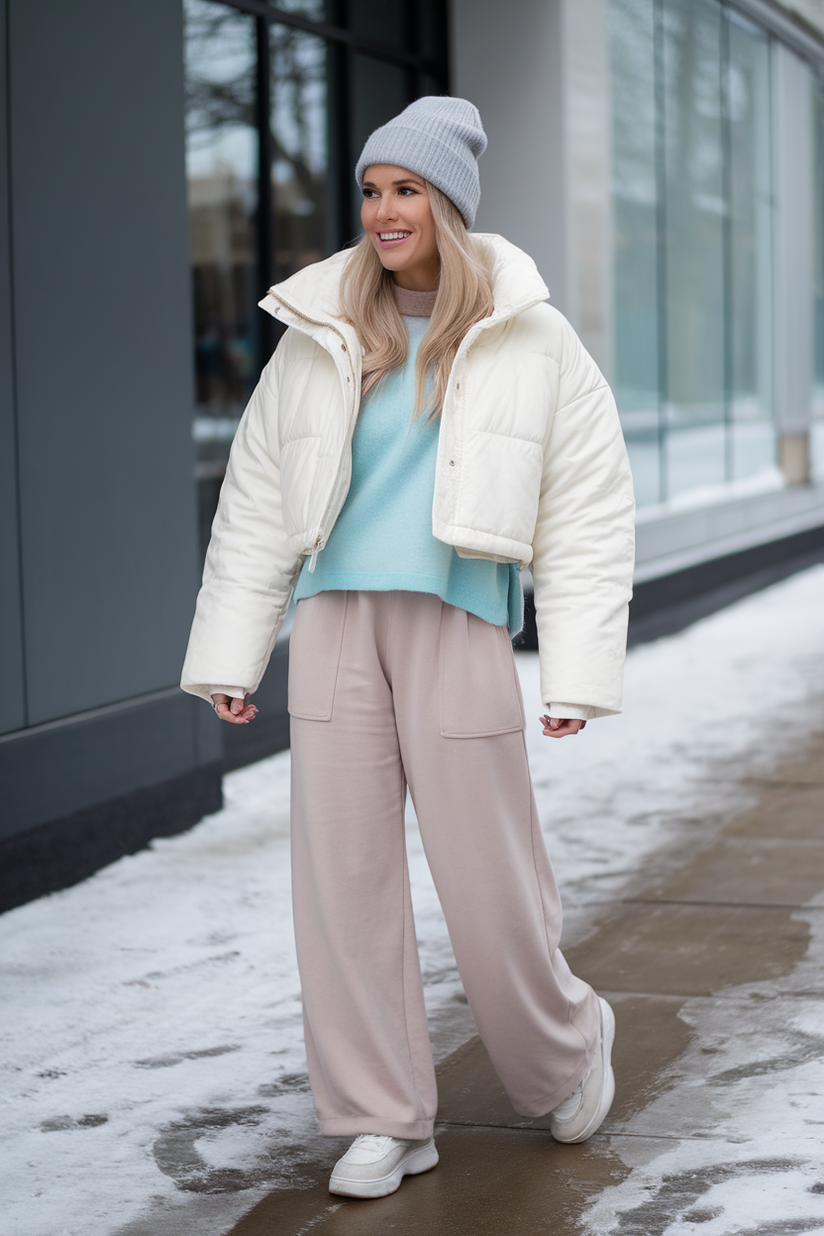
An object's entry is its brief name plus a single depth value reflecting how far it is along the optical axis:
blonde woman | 3.00
